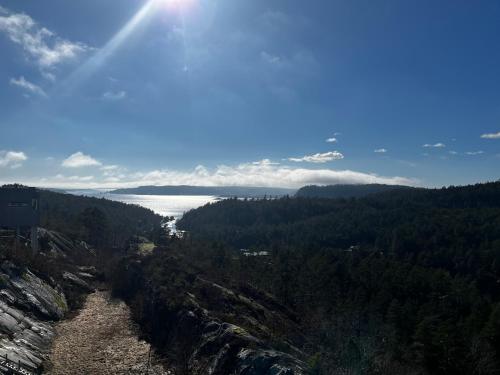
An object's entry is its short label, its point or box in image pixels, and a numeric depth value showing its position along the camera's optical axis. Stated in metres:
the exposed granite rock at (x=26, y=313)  19.55
